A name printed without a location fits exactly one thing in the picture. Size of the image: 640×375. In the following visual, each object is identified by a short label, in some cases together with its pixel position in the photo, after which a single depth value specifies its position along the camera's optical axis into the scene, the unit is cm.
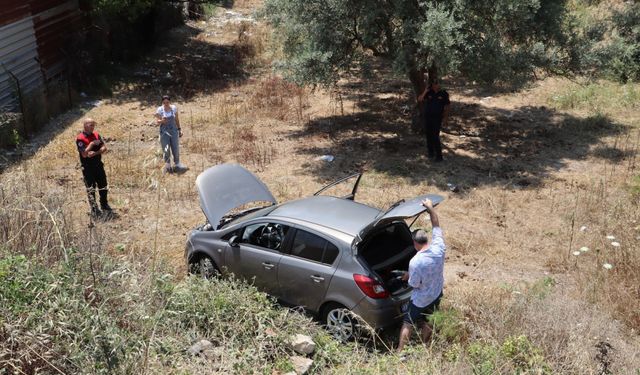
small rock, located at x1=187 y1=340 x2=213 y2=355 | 541
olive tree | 1177
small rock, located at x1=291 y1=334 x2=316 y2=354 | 580
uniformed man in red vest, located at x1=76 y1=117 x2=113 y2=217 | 957
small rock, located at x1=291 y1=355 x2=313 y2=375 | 554
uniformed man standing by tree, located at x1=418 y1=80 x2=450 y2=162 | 1223
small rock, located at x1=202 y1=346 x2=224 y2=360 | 544
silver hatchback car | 650
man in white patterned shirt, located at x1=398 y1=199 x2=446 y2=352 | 614
